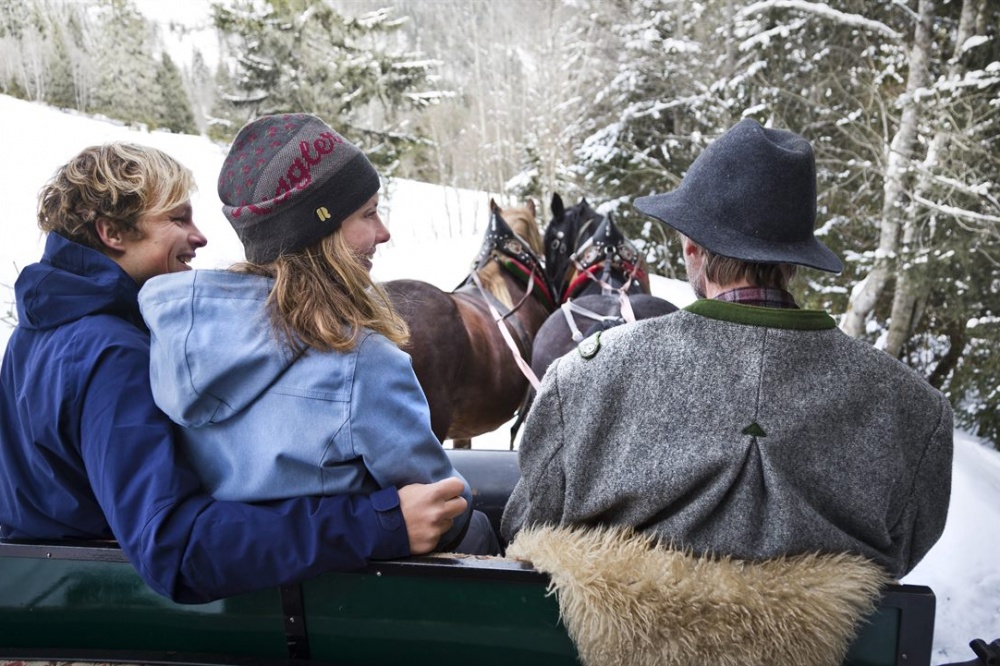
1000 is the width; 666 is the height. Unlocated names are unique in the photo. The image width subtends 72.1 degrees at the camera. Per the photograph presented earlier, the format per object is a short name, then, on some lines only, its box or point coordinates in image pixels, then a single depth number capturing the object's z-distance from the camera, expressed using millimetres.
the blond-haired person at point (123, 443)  1095
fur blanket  1101
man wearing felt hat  1130
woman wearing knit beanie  1118
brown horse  3299
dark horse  3314
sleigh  1174
